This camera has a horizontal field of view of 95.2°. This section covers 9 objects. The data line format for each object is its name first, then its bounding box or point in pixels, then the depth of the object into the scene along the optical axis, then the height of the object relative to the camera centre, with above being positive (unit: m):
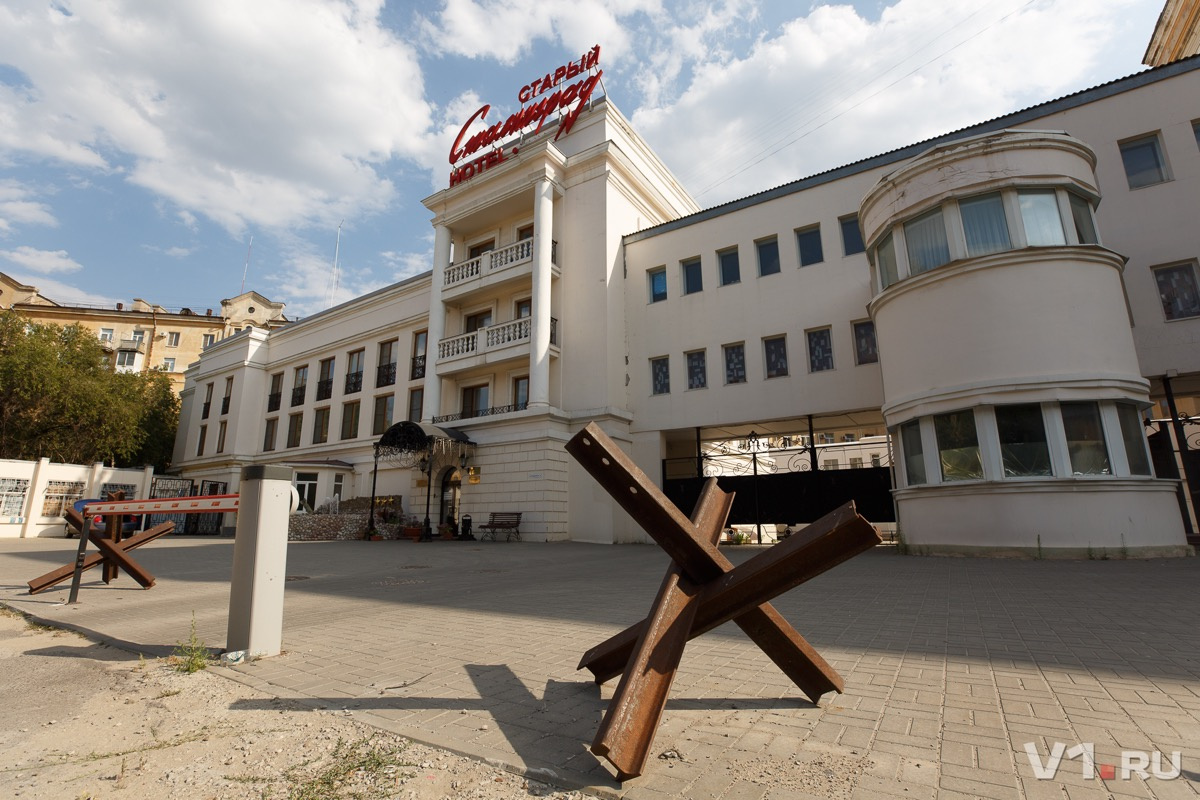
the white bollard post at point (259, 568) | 4.05 -0.43
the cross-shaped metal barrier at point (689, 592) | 2.04 -0.39
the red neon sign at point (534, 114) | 23.34 +17.14
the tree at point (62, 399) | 30.08 +6.42
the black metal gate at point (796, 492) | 16.86 +0.31
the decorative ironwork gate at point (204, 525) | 29.69 -0.78
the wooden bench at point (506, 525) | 19.45 -0.66
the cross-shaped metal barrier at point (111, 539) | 6.27 -0.37
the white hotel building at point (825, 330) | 10.52 +5.33
